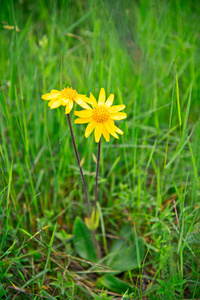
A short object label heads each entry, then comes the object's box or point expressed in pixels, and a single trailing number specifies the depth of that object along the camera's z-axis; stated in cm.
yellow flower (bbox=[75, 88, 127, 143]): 41
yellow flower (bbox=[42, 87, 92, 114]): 40
